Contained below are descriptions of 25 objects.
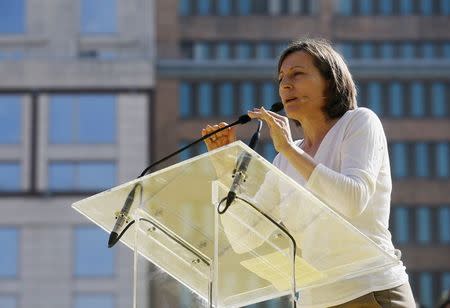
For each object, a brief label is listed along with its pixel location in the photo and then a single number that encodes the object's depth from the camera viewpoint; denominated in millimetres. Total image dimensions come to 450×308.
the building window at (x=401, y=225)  54188
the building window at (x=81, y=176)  47844
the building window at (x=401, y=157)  55000
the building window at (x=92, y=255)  47500
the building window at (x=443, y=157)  55219
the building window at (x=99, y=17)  49844
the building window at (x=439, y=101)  55656
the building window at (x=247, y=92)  55219
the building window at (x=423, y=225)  54188
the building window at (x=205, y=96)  55219
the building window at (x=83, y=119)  48188
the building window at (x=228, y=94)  55219
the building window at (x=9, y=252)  48312
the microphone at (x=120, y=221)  2725
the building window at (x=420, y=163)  55000
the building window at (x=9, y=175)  48562
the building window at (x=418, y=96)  55656
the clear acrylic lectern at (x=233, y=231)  2514
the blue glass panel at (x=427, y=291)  53781
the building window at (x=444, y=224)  54188
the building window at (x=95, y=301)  47125
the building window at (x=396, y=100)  55438
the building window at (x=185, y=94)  55219
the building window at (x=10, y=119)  49125
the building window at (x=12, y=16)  50250
